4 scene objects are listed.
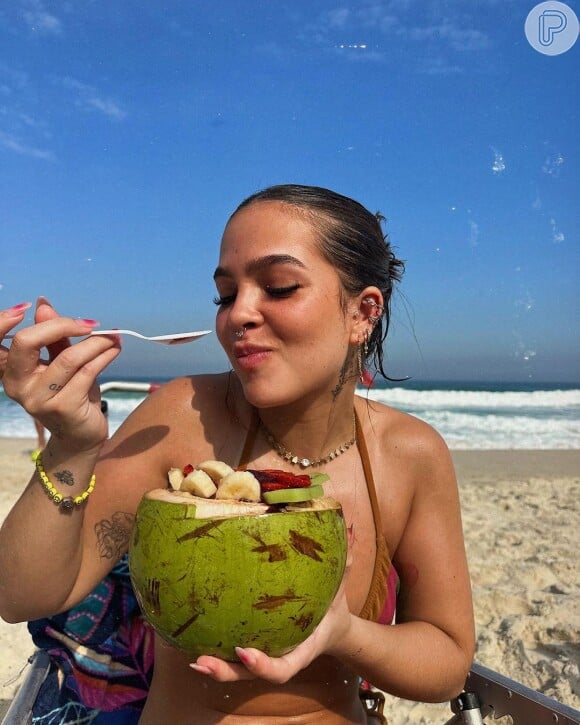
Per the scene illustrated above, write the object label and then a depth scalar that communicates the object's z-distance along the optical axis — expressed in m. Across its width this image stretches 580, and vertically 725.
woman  0.47
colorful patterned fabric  0.74
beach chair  0.65
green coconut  0.42
